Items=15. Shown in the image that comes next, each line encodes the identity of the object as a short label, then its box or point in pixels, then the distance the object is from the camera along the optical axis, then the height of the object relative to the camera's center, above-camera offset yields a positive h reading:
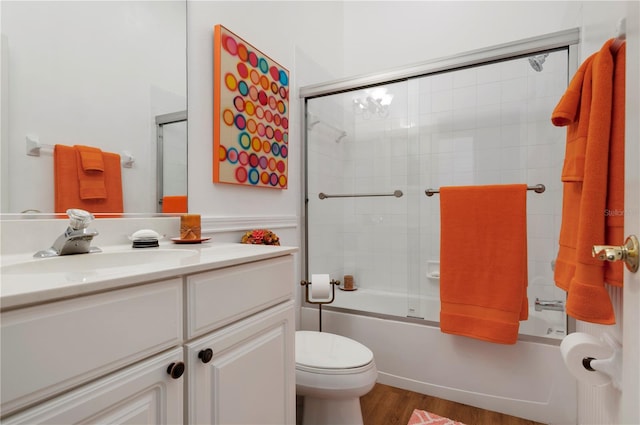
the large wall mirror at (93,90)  0.88 +0.37
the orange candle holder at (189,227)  1.23 -0.07
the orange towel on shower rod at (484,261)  1.54 -0.26
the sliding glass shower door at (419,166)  1.73 +0.26
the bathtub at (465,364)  1.52 -0.78
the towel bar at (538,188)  1.68 +0.11
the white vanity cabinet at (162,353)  0.48 -0.28
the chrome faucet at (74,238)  0.86 -0.08
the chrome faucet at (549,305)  1.66 -0.49
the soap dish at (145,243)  1.06 -0.11
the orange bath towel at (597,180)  0.83 +0.08
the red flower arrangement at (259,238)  1.57 -0.14
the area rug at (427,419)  1.51 -0.98
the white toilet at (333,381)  1.27 -0.67
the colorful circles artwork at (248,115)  1.49 +0.47
